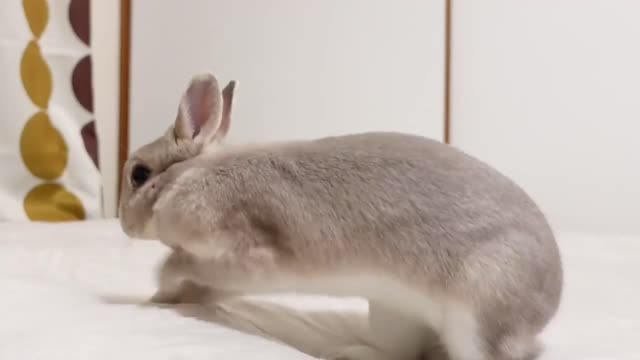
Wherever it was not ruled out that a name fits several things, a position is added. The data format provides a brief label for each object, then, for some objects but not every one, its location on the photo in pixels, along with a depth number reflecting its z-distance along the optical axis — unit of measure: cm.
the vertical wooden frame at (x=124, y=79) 250
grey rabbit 83
